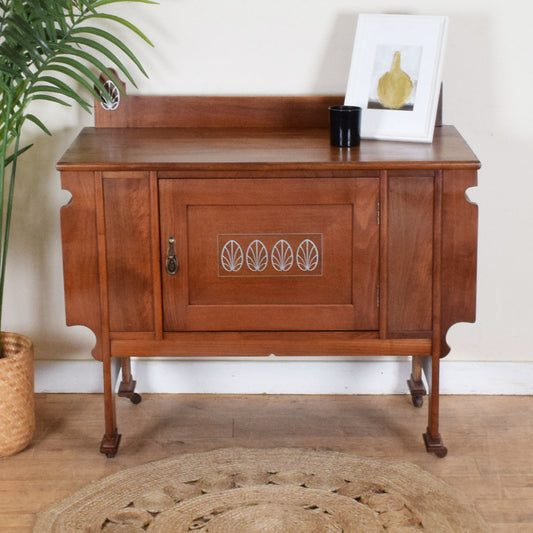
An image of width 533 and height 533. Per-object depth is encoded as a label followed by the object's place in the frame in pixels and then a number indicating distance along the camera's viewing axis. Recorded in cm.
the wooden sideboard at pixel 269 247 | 234
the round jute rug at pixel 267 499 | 226
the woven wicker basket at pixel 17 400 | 253
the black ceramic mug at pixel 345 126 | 243
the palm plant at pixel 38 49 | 231
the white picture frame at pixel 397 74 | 254
